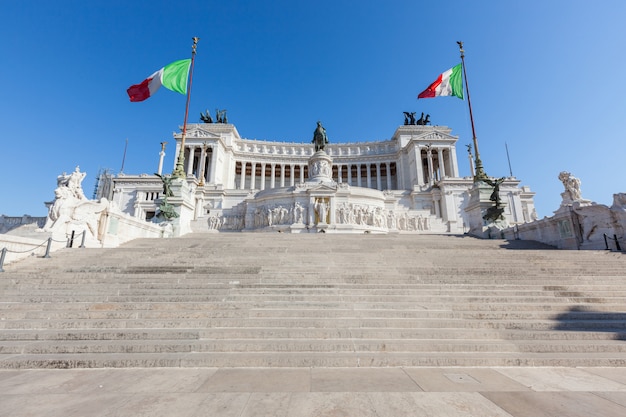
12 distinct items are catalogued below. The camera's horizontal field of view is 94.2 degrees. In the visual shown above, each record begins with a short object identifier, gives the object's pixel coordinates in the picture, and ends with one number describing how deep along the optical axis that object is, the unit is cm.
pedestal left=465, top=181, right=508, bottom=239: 1783
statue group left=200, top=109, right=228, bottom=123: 6756
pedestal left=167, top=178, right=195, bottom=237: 1852
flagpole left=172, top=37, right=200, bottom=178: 1941
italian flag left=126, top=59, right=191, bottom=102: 2023
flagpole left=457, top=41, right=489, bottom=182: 1984
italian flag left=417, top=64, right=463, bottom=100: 2325
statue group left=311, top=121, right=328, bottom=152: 3559
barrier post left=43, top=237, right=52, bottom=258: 1010
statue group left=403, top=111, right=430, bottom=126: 6894
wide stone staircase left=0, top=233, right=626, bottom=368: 456
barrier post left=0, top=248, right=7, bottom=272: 844
